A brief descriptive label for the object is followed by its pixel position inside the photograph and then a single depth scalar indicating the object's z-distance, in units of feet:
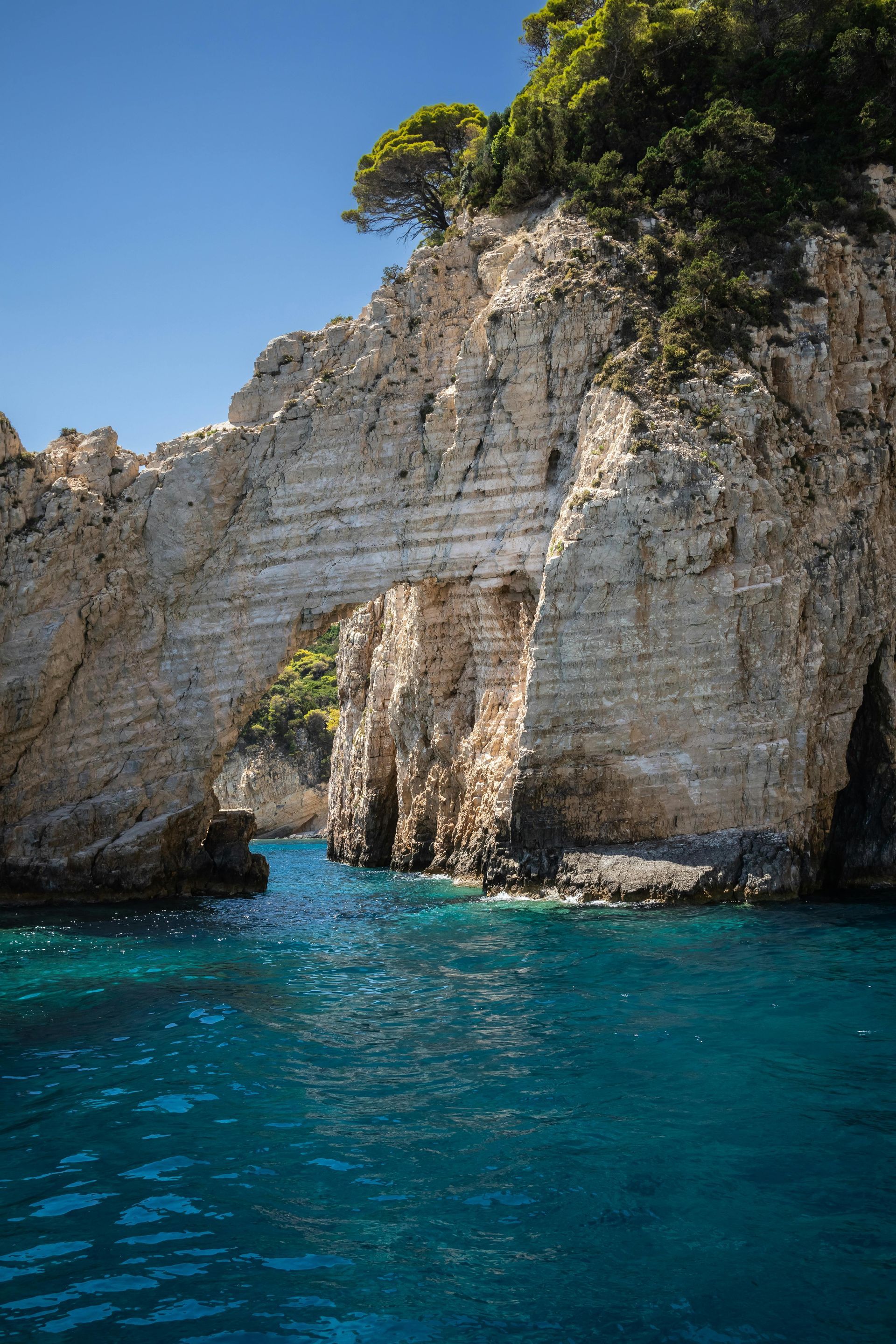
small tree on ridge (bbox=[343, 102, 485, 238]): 98.84
